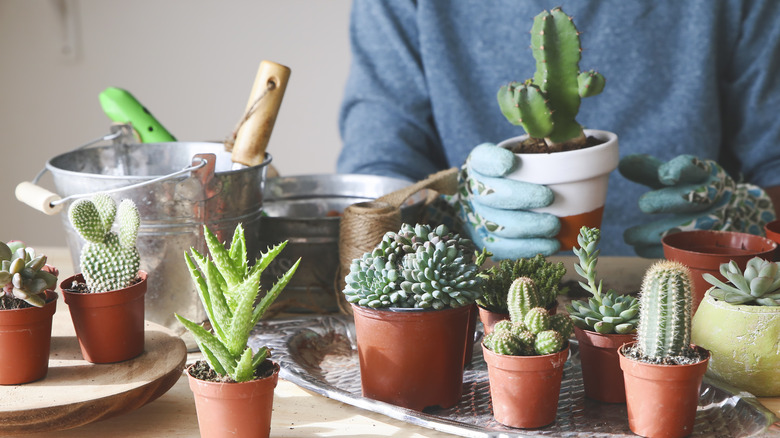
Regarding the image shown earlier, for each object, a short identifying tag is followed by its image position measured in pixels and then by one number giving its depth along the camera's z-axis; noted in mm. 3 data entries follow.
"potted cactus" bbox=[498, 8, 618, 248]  832
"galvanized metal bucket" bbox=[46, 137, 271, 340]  807
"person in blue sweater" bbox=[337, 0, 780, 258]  1511
